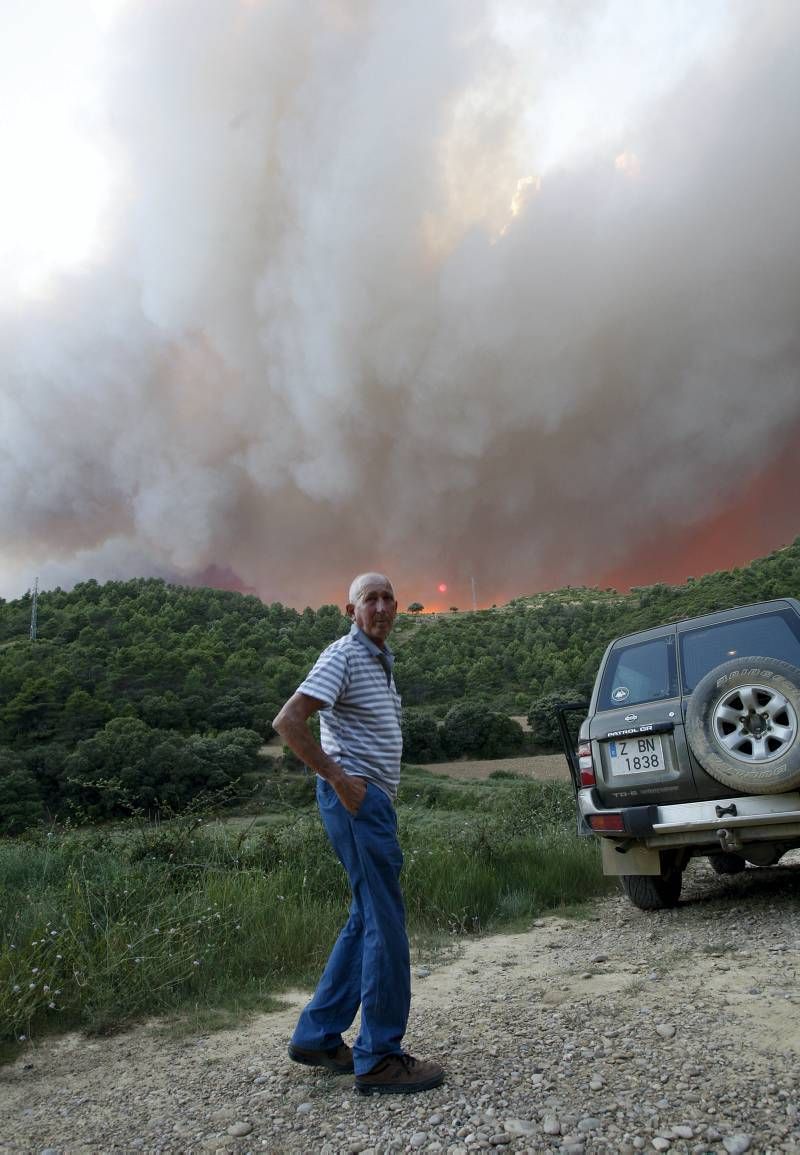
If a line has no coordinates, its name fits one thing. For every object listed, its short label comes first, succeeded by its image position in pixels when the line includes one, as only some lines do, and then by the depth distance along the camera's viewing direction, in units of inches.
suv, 185.3
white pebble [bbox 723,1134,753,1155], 85.7
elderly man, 107.4
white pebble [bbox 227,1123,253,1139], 100.8
